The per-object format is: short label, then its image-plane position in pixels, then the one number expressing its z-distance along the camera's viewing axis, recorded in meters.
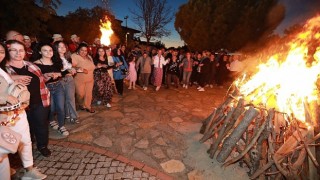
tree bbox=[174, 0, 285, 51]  15.53
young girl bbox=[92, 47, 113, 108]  5.26
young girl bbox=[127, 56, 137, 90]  7.59
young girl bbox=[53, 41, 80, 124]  3.85
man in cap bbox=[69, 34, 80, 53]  5.75
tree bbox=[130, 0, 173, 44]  16.69
